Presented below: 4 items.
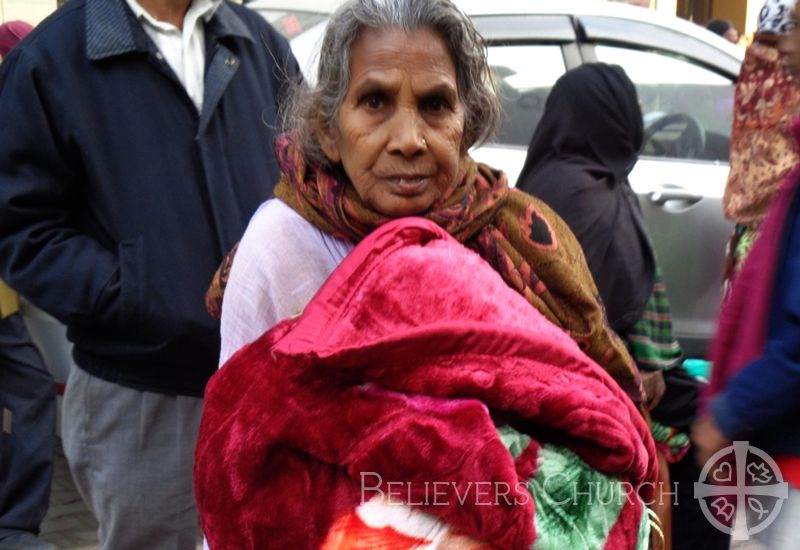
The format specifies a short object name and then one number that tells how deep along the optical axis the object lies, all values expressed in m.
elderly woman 1.52
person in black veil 3.36
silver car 5.00
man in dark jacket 2.61
